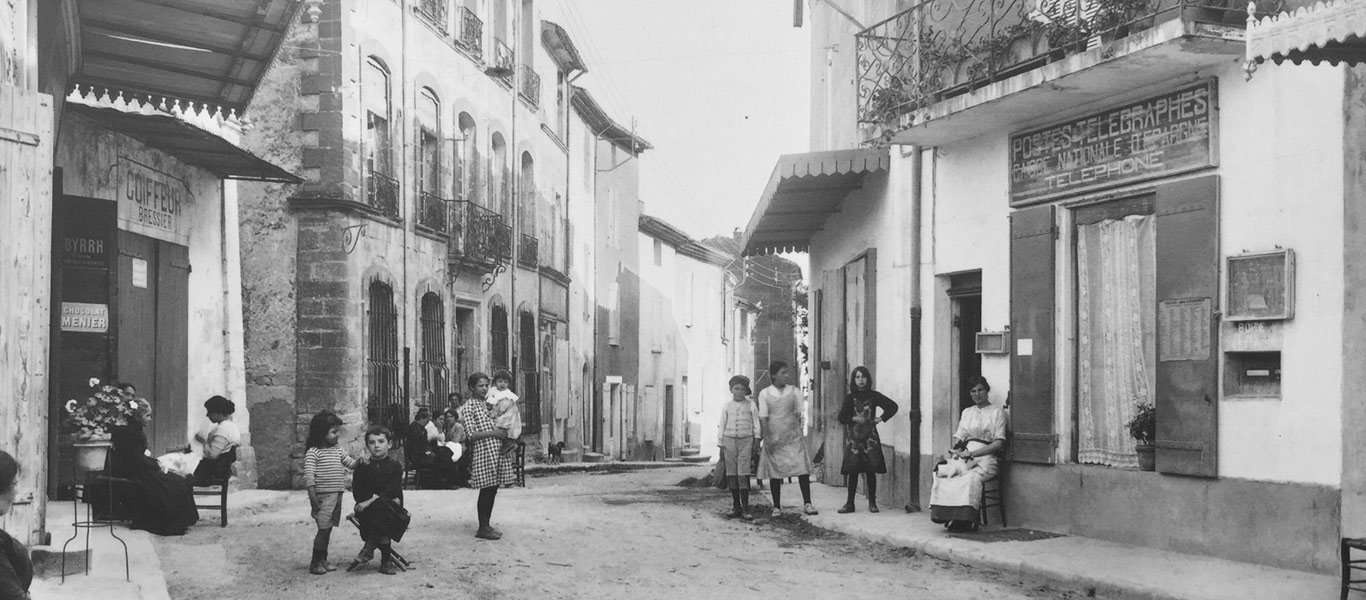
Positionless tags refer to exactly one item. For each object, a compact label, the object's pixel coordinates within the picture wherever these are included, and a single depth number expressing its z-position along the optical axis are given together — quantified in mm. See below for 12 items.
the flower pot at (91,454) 10695
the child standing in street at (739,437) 13906
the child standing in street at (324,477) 9461
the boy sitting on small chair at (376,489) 9406
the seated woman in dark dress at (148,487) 11422
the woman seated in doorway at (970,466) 11578
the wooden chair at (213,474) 12539
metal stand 8586
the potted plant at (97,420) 10719
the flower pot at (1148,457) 10750
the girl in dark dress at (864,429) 13492
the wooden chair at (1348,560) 7352
